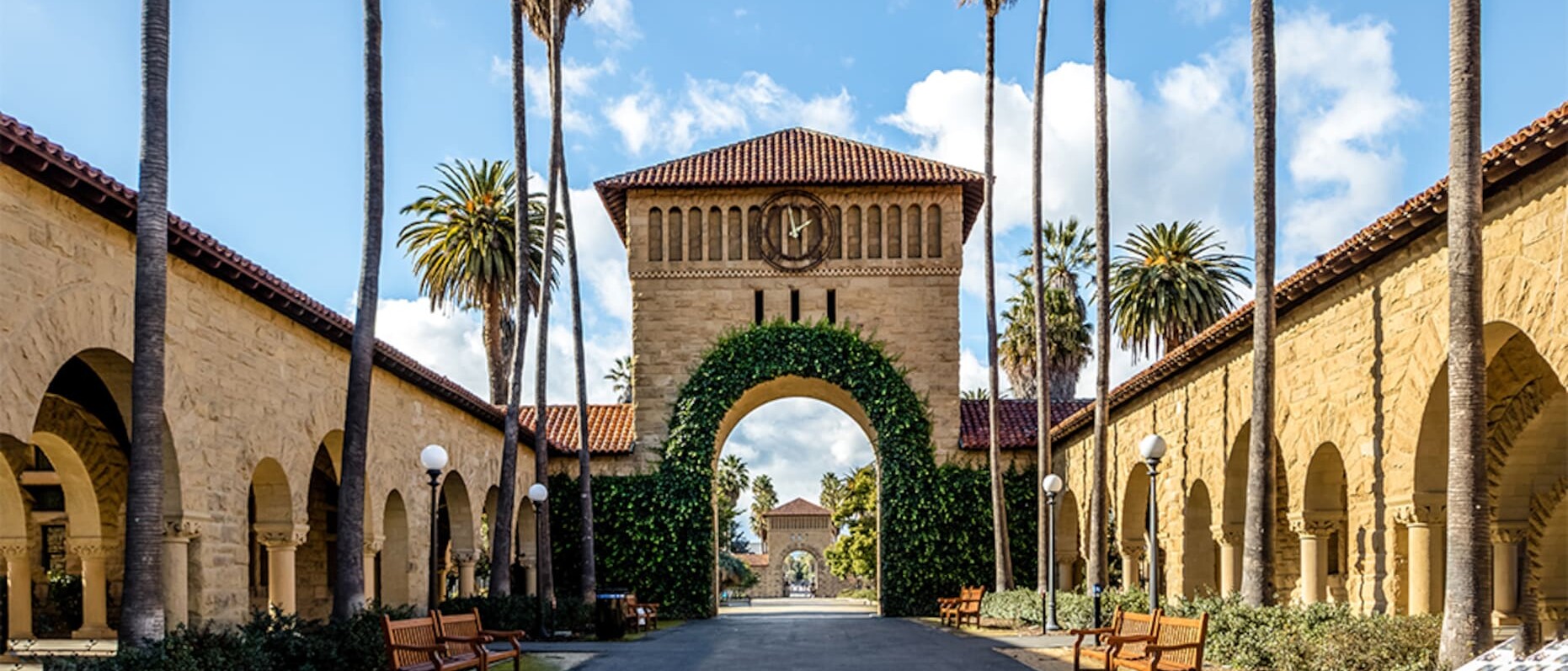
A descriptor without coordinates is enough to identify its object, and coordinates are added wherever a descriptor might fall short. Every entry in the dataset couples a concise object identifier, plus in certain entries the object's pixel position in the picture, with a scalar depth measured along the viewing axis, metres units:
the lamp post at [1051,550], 27.00
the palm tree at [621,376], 83.21
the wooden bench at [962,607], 30.75
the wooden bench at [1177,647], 14.83
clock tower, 38.94
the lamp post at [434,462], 18.61
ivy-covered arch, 38.41
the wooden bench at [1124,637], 16.45
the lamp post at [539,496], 27.02
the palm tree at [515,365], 27.47
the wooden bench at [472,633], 17.30
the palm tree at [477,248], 44.44
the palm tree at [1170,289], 46.66
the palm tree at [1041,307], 31.55
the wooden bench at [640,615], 29.77
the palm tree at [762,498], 125.50
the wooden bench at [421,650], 14.77
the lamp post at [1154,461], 18.73
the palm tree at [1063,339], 53.62
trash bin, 26.69
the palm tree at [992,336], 35.09
